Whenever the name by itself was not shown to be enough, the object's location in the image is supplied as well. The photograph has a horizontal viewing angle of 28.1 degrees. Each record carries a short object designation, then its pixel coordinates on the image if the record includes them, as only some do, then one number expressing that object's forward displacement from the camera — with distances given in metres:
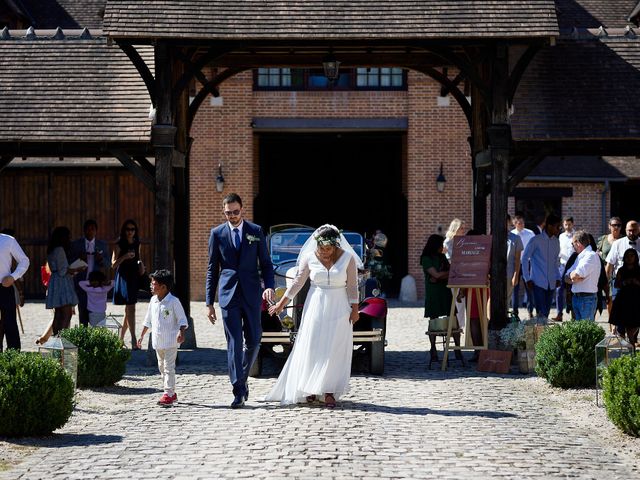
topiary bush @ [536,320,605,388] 14.32
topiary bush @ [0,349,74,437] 10.89
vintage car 15.19
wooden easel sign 16.41
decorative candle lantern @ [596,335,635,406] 13.12
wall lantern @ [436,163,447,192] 31.73
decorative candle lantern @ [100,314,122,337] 17.20
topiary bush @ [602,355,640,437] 10.80
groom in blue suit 12.83
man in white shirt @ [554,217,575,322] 23.95
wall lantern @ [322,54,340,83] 18.88
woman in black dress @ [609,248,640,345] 16.83
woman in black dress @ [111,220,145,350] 19.02
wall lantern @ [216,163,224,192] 31.64
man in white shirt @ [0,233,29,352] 14.70
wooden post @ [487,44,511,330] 17.31
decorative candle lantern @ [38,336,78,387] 13.07
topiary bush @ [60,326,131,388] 14.43
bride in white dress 12.73
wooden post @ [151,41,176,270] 17.27
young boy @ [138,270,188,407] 12.99
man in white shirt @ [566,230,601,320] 17.42
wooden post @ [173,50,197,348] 19.56
